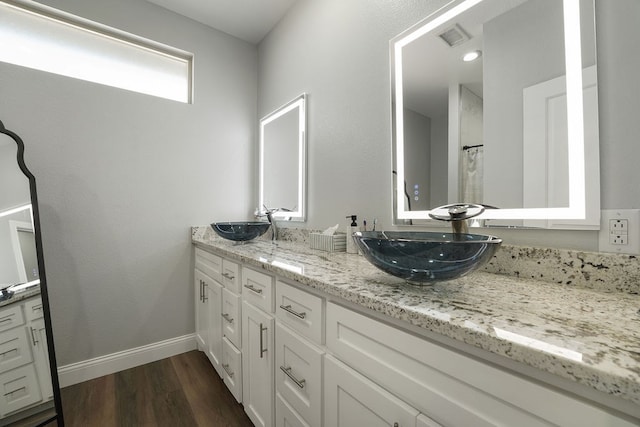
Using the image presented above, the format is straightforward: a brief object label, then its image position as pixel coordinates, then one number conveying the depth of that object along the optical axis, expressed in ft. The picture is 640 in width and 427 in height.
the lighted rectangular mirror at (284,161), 6.64
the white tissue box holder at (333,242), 4.92
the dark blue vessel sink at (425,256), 2.15
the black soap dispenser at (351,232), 4.75
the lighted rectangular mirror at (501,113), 2.78
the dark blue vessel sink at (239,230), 6.16
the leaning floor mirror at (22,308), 4.44
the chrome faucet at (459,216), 3.18
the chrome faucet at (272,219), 7.23
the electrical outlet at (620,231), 2.40
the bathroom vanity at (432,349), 1.33
